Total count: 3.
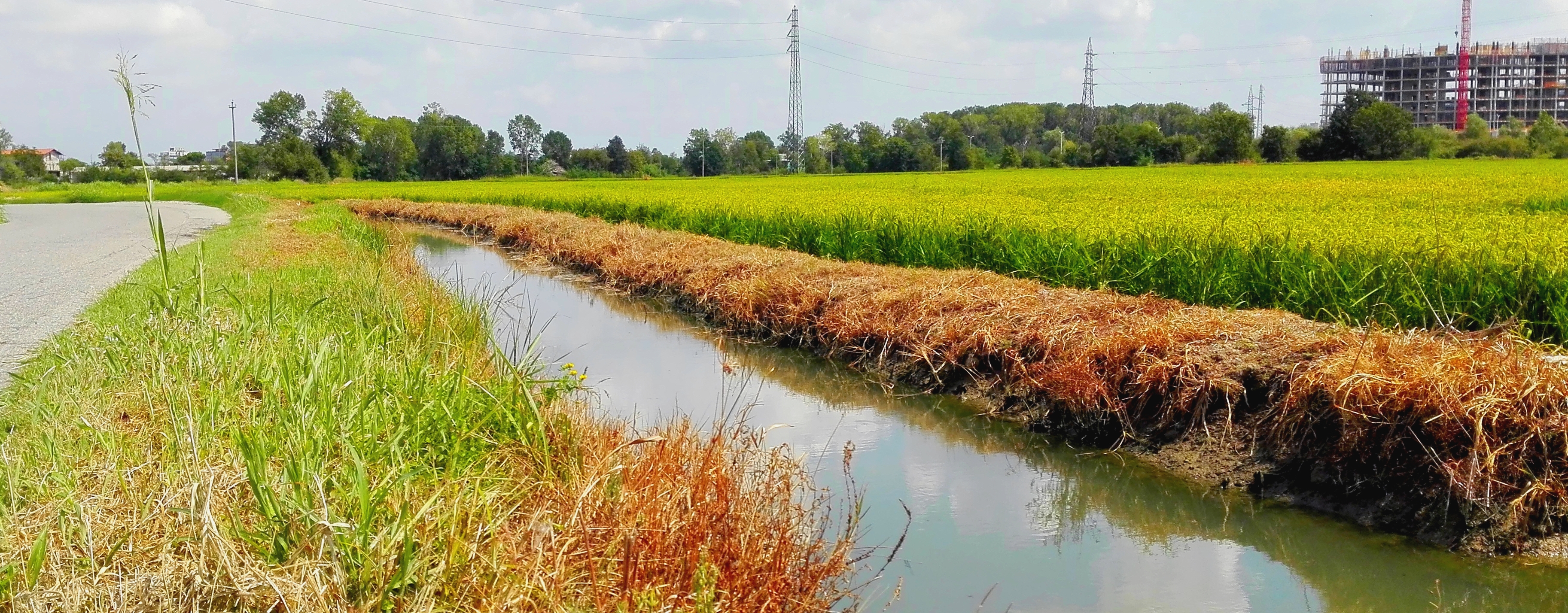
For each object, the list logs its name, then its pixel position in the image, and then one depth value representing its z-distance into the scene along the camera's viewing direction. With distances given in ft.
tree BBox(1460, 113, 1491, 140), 236.02
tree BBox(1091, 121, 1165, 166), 241.35
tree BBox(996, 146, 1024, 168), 278.26
